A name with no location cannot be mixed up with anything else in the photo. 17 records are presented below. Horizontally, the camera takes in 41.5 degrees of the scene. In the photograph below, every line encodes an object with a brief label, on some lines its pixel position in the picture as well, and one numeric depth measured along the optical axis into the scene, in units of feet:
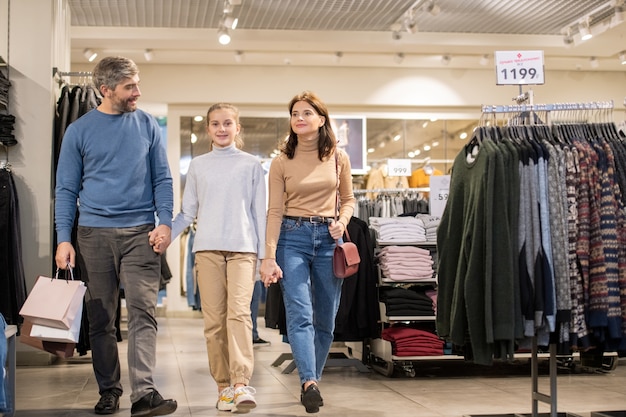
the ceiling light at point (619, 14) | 28.55
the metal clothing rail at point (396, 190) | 23.85
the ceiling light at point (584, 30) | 30.71
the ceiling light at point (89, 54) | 33.48
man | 12.20
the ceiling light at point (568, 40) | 32.86
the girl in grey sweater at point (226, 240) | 12.64
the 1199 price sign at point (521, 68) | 13.32
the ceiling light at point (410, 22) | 29.68
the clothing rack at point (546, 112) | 11.32
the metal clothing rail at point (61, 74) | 20.21
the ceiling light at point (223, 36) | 30.55
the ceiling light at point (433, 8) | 28.35
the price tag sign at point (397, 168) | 25.61
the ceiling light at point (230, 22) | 29.09
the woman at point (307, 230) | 12.60
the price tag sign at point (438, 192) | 17.40
